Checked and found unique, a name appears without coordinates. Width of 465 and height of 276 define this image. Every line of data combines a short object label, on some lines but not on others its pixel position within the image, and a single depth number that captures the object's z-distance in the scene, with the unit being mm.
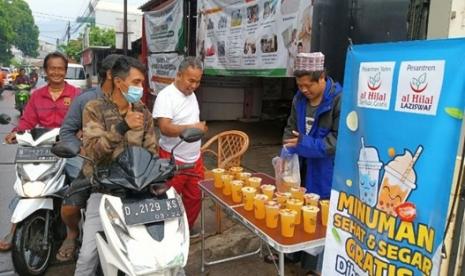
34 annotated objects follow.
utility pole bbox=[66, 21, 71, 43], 47750
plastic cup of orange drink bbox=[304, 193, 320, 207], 2240
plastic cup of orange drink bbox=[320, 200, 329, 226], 2137
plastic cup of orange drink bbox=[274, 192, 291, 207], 2257
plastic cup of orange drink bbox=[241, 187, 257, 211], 2332
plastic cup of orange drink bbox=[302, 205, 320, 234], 2035
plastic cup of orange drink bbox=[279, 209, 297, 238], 1986
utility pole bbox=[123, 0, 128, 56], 11573
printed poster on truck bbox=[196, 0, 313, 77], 4270
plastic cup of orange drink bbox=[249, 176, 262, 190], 2596
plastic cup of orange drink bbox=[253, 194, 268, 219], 2215
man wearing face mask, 1989
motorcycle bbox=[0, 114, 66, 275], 2836
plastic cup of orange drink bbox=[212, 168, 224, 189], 2814
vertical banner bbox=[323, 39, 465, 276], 1297
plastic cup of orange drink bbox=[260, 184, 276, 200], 2379
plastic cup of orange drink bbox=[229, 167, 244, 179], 2797
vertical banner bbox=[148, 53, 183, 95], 8136
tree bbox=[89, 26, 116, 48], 27844
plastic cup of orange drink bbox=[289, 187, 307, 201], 2360
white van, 15102
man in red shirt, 3221
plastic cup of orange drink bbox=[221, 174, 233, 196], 2668
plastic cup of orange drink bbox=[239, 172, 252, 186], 2695
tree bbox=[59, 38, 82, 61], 41506
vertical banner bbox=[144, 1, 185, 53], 7812
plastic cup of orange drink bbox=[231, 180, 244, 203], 2523
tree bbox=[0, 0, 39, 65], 46812
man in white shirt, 3061
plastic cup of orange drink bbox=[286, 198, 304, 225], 2109
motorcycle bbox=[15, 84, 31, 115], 11391
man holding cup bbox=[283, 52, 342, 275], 2560
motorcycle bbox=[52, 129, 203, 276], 1640
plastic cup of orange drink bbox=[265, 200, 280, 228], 2084
